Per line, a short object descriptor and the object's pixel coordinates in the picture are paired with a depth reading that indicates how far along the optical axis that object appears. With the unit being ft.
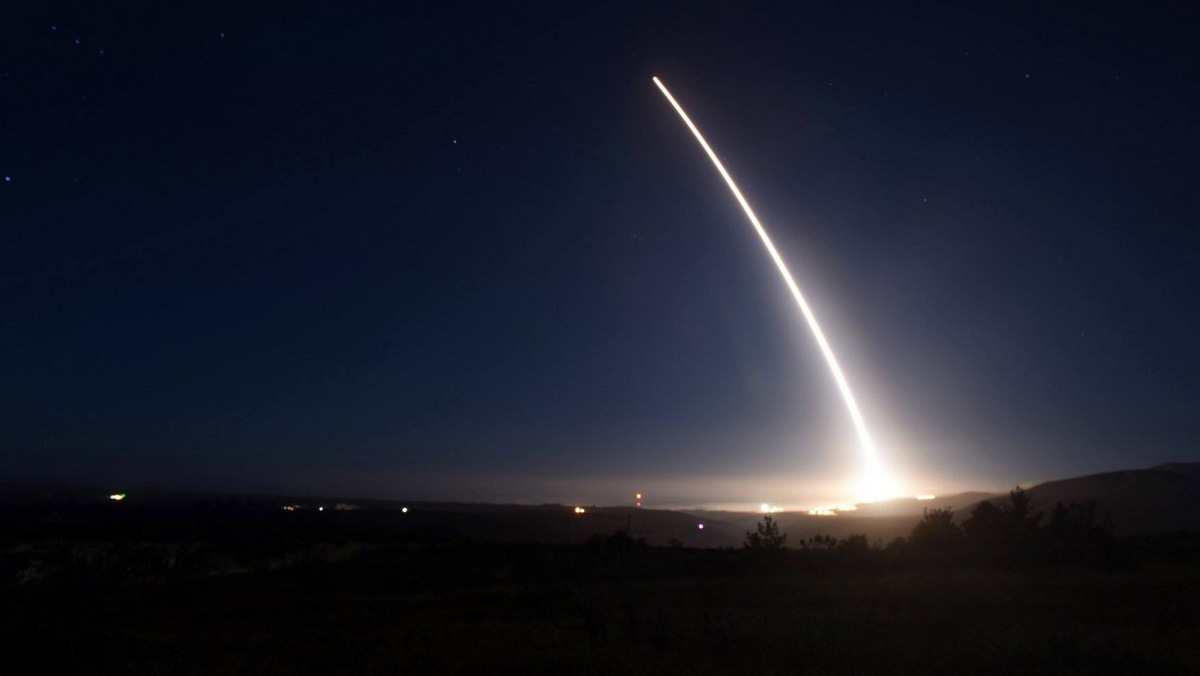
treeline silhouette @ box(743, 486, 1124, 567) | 90.68
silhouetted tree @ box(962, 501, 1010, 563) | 95.71
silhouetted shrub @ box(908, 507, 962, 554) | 104.82
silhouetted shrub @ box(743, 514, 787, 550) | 118.42
